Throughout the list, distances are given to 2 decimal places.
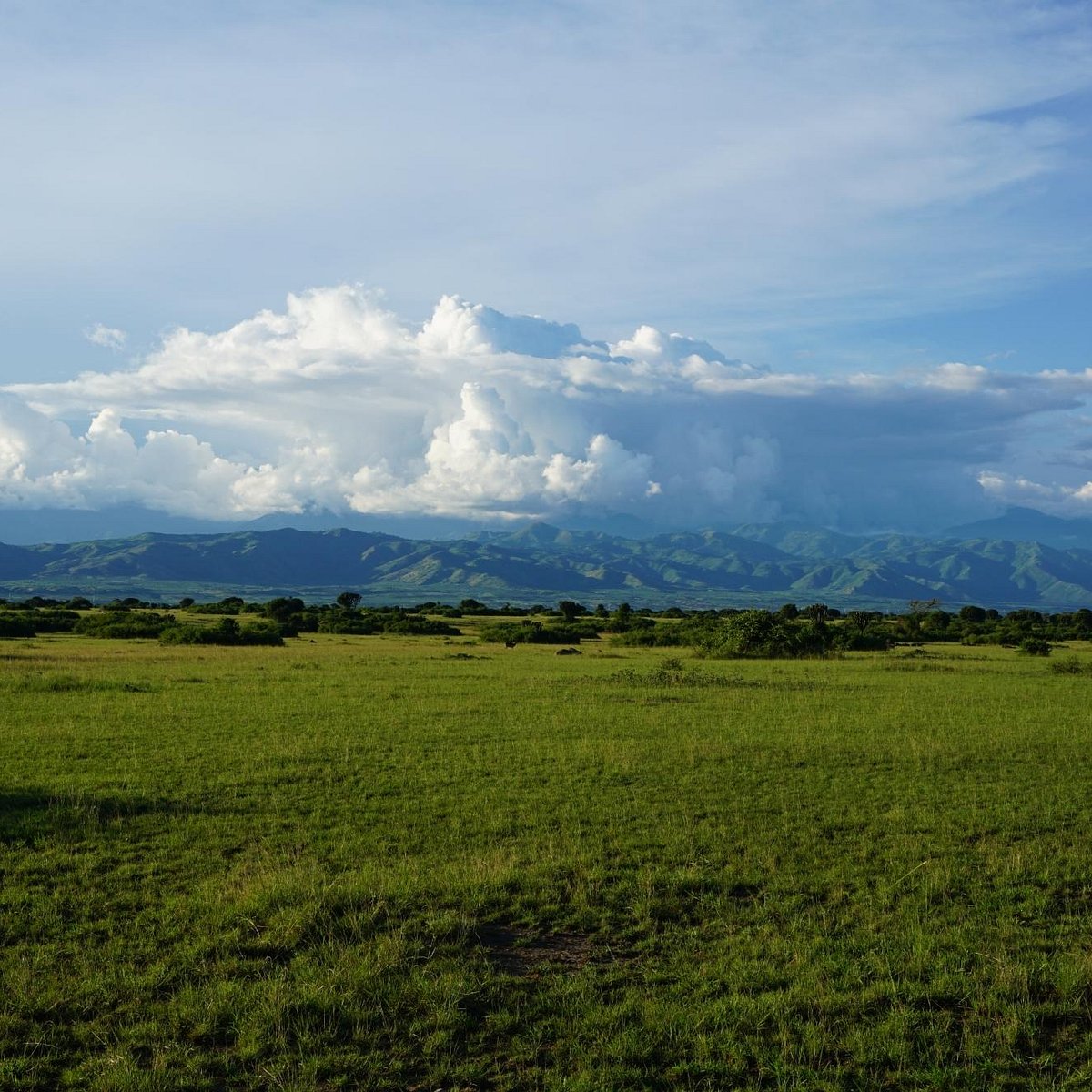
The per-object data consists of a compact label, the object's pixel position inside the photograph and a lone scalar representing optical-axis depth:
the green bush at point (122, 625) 71.81
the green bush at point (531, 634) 76.50
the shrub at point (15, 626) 67.75
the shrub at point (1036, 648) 63.72
